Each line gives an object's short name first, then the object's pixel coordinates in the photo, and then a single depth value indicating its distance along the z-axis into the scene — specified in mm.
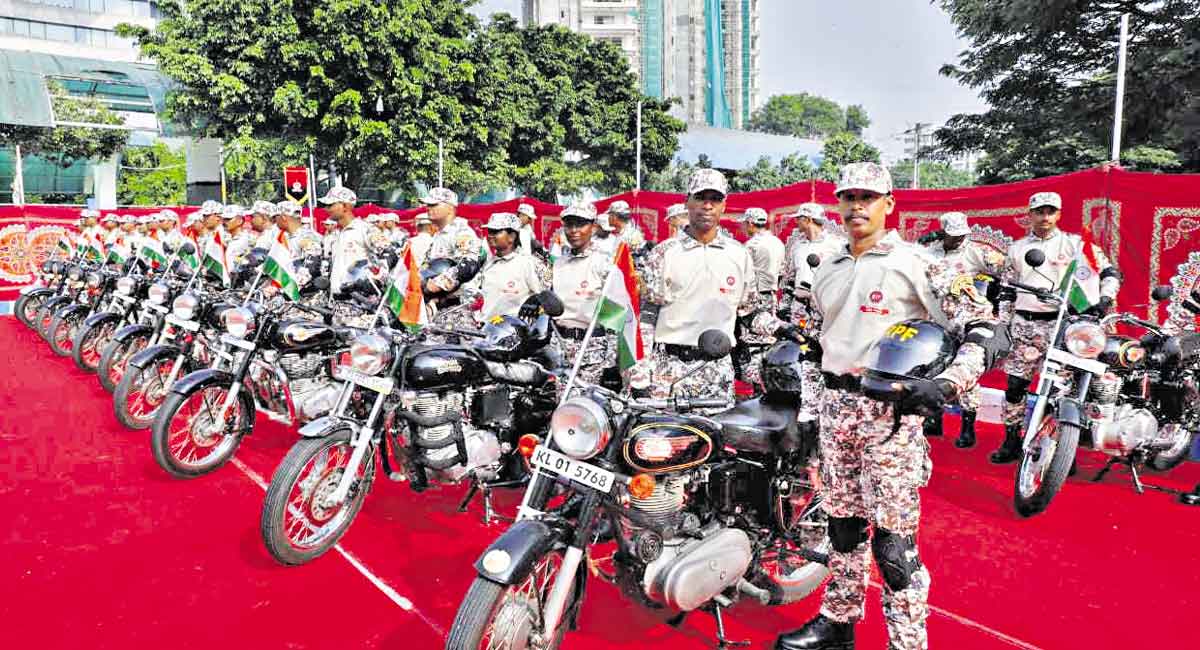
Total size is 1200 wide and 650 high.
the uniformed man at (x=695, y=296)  4203
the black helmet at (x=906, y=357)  2537
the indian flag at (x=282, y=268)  5641
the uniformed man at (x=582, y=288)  5250
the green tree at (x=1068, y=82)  13555
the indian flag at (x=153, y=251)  8578
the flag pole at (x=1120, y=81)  6863
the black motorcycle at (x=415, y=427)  3951
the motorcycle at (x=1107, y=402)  4512
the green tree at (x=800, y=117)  109312
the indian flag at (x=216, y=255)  6738
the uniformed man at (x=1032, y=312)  5582
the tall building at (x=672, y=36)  84750
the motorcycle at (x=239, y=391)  5117
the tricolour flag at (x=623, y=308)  3275
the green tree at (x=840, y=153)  50750
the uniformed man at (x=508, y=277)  5660
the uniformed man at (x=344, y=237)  6957
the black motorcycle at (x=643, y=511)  2658
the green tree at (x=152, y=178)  38375
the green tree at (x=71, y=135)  32491
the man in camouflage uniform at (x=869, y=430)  2785
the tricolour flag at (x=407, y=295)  4363
